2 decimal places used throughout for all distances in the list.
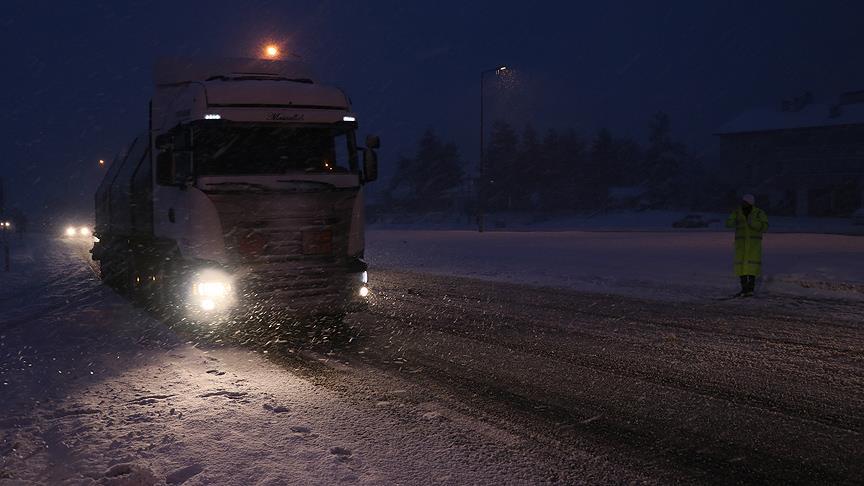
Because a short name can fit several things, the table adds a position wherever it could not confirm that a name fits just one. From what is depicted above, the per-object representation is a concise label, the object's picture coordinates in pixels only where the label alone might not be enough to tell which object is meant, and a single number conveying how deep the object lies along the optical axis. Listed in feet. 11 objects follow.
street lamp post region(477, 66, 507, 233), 127.85
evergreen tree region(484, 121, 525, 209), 302.04
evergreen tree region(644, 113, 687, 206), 294.05
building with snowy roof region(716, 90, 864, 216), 190.60
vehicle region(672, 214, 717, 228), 182.57
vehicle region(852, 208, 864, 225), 151.60
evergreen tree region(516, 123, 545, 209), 301.22
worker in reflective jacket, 38.99
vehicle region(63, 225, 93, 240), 232.37
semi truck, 26.78
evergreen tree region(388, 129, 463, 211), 324.39
